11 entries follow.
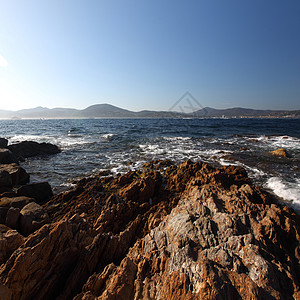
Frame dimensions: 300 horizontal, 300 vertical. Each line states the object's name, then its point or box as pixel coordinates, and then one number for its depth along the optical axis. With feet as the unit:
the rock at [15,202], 22.63
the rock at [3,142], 63.08
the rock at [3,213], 18.73
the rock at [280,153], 58.07
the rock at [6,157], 44.60
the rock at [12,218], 18.12
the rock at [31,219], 18.27
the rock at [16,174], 33.65
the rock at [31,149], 59.21
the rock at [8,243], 11.75
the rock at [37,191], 27.50
